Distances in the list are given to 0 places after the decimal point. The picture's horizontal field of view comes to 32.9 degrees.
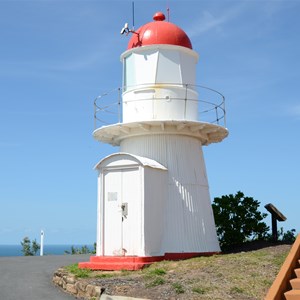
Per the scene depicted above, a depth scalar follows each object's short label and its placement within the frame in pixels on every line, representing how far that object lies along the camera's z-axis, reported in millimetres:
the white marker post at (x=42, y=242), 26991
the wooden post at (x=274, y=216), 18984
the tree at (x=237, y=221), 19578
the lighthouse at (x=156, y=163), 15781
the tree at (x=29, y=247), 31005
